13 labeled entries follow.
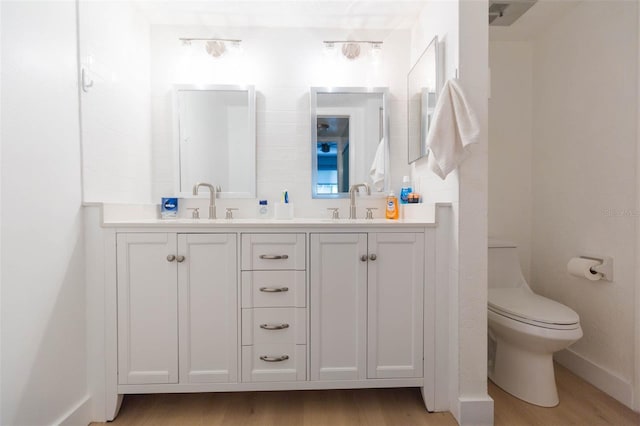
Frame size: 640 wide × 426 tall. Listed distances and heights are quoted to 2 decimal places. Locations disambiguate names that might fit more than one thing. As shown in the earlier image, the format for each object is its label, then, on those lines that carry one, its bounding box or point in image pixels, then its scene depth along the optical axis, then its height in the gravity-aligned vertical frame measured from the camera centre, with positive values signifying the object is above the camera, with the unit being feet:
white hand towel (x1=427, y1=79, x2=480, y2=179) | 4.38 +1.17
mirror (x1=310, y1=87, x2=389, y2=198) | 6.63 +1.44
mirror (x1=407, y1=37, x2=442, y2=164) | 5.23 +2.12
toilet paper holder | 5.34 -1.14
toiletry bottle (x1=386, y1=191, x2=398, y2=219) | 6.38 -0.03
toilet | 4.61 -2.19
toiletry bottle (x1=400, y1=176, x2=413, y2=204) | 6.27 +0.31
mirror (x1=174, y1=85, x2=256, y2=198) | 6.51 +1.47
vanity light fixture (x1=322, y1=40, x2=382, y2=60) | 6.54 +3.51
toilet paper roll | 5.41 -1.18
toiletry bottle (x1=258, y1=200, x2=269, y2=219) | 6.57 -0.10
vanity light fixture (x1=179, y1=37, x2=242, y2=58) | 6.40 +3.50
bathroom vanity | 4.63 -1.57
